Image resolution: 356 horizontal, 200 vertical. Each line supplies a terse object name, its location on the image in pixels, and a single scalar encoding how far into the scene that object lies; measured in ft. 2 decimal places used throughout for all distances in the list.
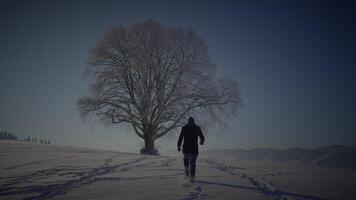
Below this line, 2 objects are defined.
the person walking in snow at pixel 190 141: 26.96
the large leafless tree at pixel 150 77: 70.38
